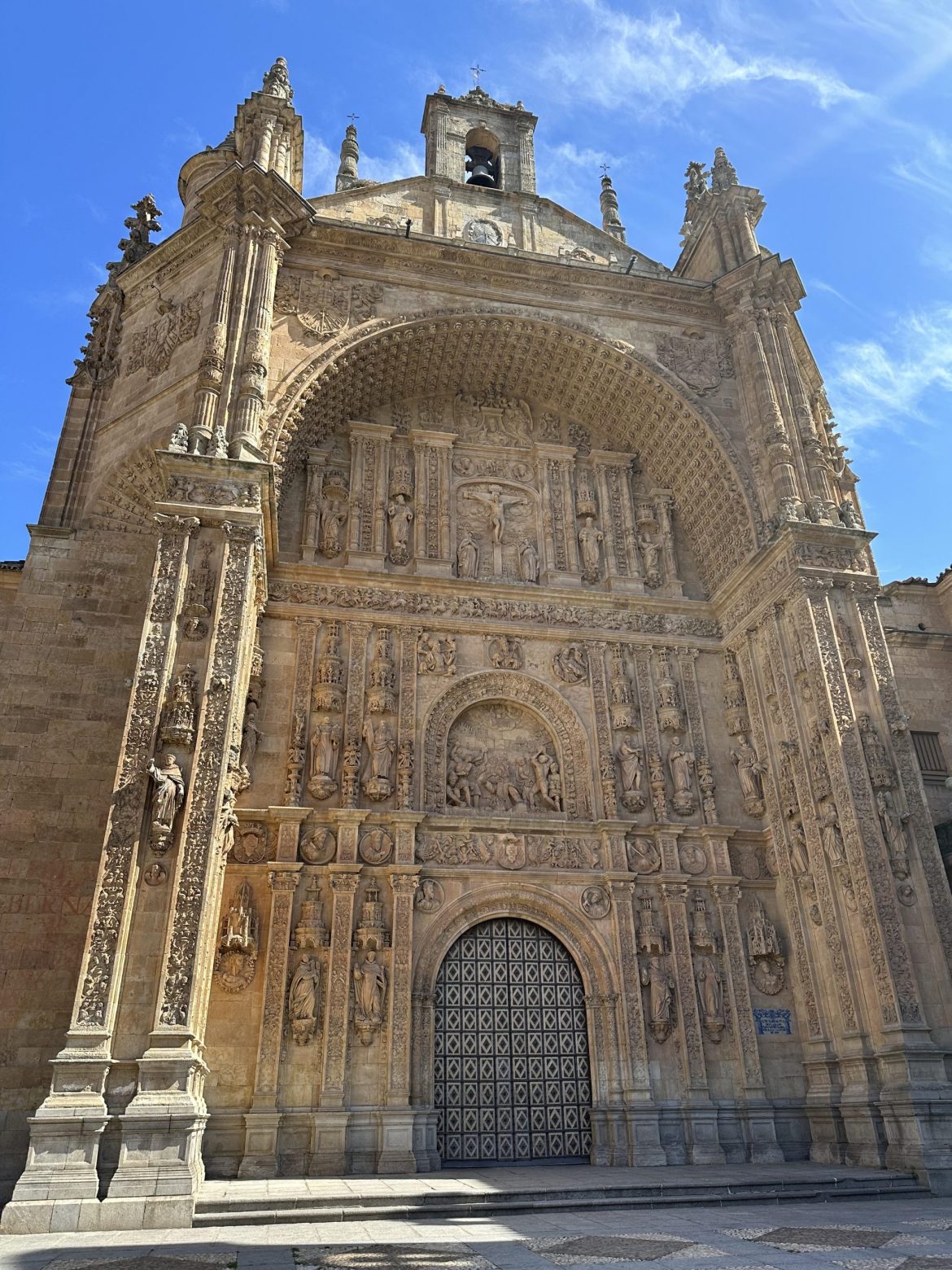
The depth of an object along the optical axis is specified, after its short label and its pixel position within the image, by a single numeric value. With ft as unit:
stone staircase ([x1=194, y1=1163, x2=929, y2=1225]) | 26.73
